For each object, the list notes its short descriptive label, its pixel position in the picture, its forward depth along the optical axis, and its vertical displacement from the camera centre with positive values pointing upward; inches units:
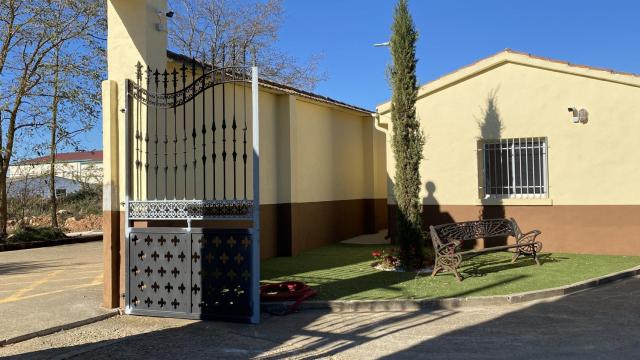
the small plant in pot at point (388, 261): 428.1 -45.7
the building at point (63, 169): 806.5 +60.5
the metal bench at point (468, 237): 379.2 -27.7
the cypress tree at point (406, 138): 424.8 +48.2
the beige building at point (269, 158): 312.7 +38.7
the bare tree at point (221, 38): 1090.1 +325.4
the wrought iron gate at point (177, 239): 284.0 -17.3
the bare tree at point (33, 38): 713.6 +222.0
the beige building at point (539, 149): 474.6 +44.5
